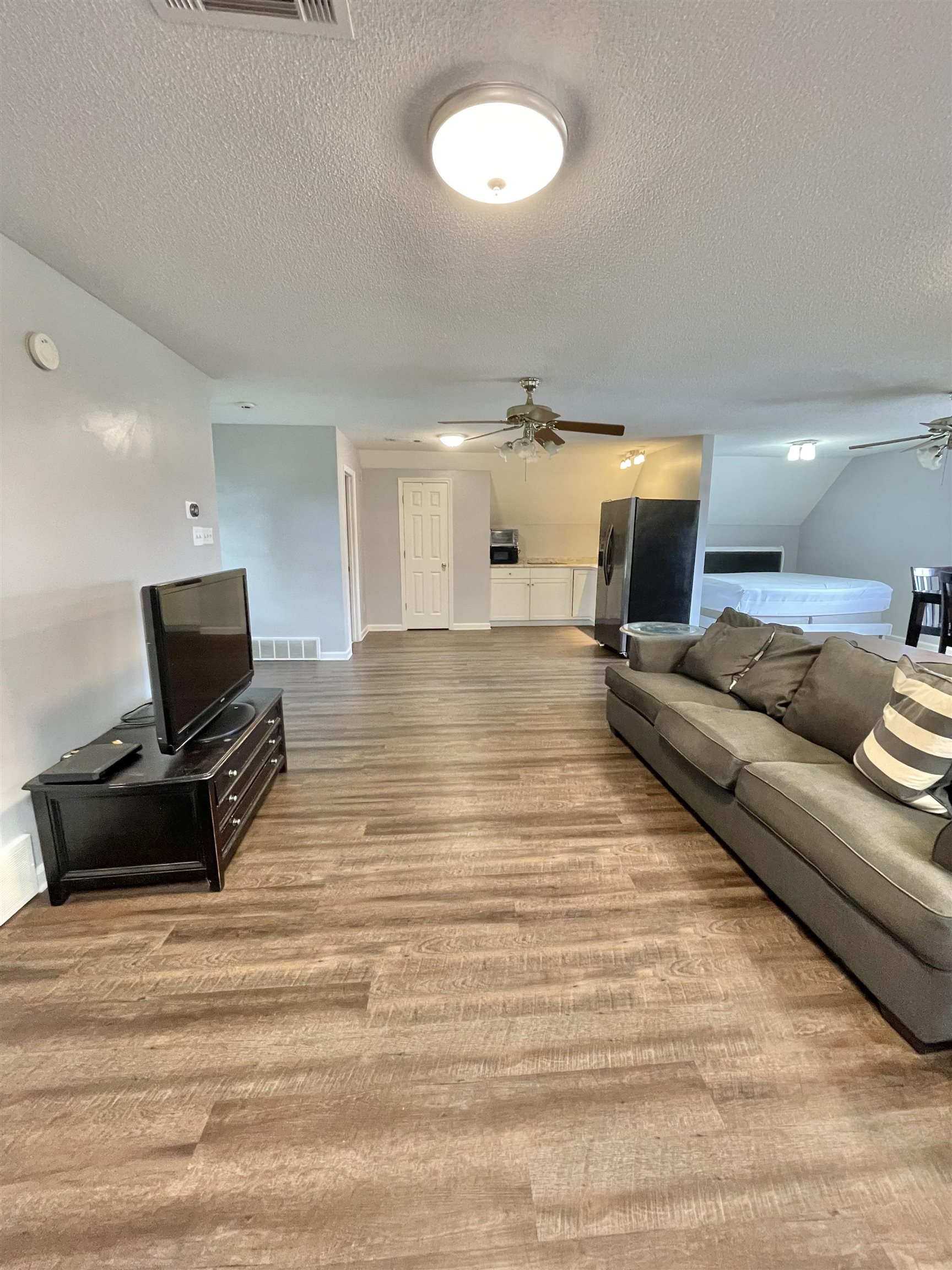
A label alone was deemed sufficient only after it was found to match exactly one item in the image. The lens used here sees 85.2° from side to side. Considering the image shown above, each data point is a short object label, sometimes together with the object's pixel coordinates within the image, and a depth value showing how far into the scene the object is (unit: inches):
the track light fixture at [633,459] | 247.9
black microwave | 292.5
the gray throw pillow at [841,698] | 85.3
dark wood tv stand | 74.0
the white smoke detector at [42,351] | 75.1
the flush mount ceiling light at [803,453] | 204.7
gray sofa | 54.3
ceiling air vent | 38.6
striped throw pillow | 67.6
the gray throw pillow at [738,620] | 124.1
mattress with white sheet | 245.6
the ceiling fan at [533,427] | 133.0
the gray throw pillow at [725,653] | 116.0
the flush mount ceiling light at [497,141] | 45.1
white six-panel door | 269.7
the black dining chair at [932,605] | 148.7
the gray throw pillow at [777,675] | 103.8
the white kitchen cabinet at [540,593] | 290.7
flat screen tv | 75.4
